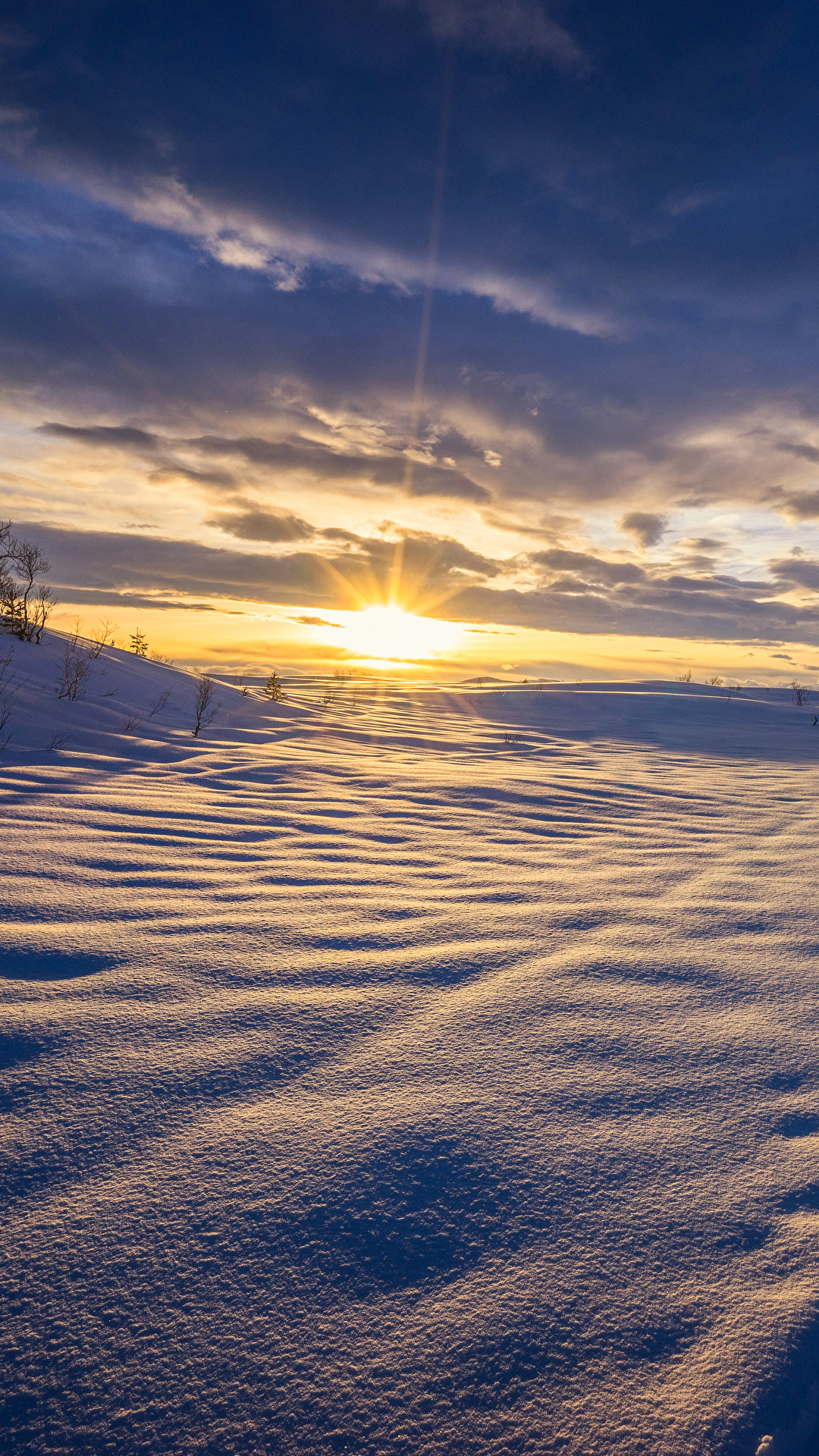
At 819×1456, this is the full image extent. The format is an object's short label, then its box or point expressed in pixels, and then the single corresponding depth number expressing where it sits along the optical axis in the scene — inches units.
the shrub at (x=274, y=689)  389.4
